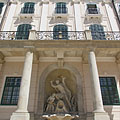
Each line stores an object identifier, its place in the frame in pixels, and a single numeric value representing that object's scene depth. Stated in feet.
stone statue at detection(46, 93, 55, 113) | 34.41
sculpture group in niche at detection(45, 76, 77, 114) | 34.42
